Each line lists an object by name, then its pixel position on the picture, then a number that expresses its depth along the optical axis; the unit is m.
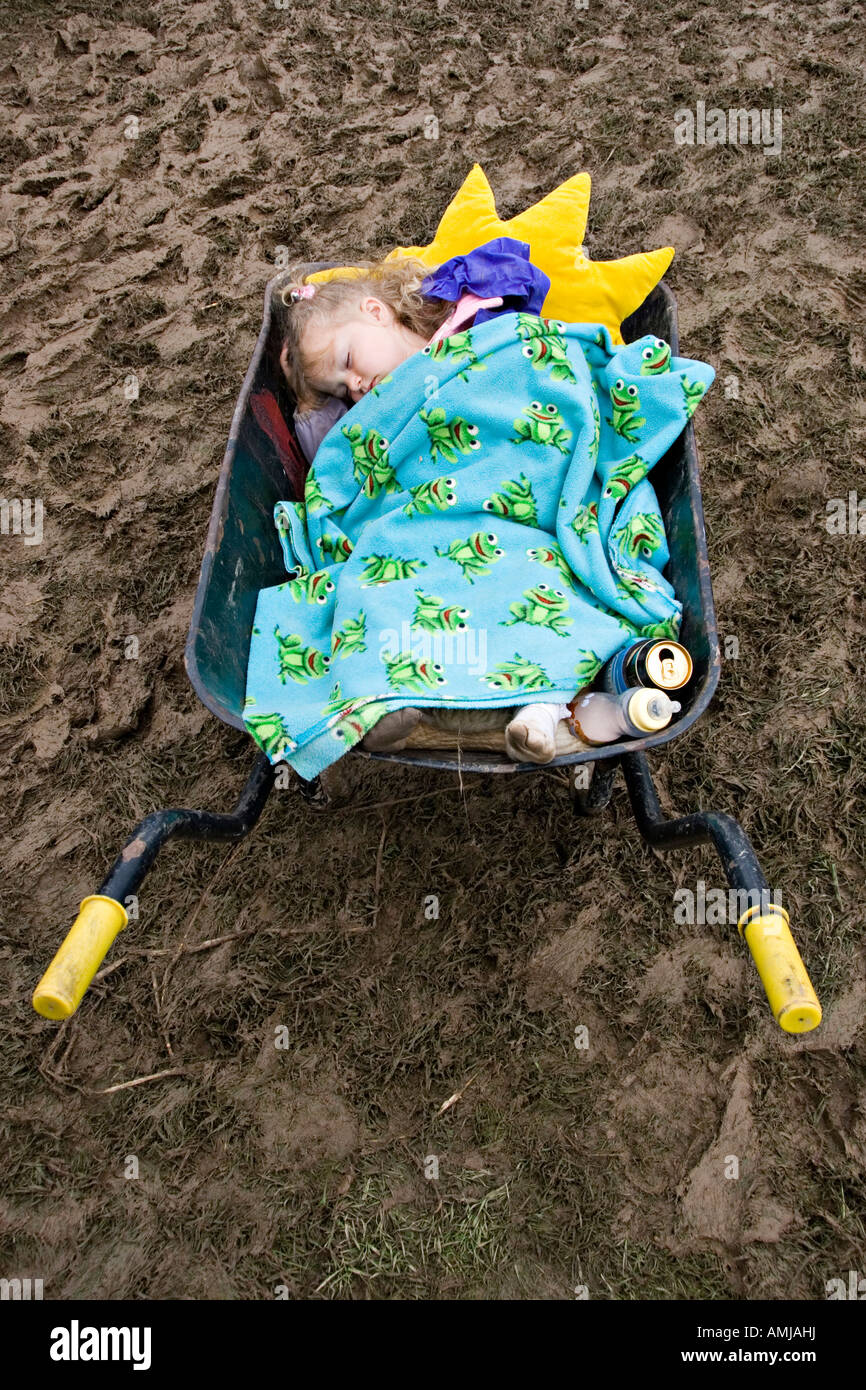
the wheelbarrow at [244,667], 1.18
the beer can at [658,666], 1.50
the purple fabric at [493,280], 2.04
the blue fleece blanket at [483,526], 1.61
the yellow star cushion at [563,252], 2.15
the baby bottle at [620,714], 1.46
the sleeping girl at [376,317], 2.00
